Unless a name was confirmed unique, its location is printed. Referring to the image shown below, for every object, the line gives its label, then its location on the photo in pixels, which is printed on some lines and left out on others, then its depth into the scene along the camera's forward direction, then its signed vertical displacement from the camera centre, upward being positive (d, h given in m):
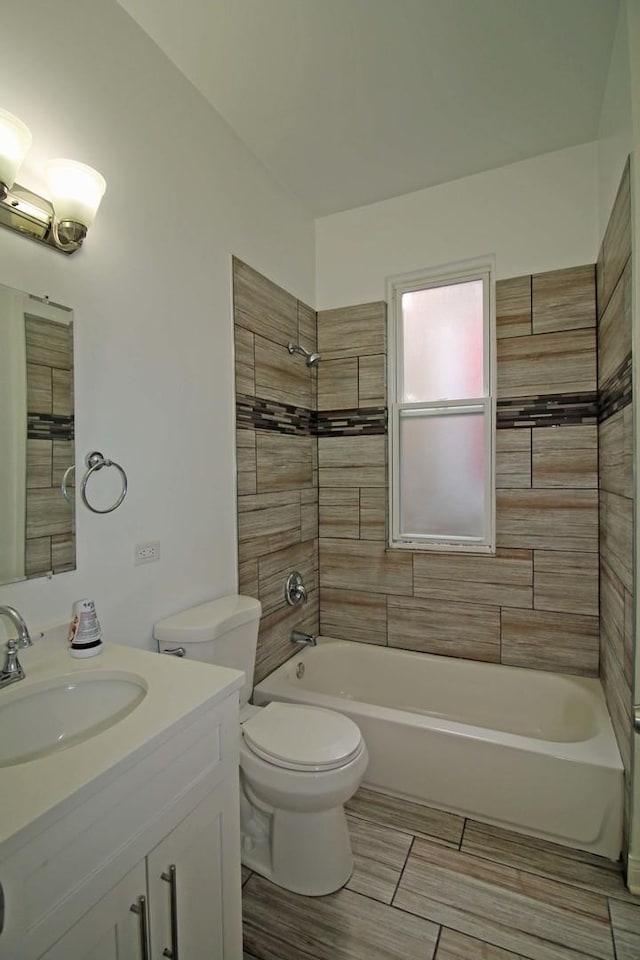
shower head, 2.56 +0.69
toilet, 1.50 -0.99
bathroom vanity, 0.70 -0.62
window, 2.47 +0.36
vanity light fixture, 1.16 +0.72
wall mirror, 1.18 +0.12
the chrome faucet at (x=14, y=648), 1.07 -0.40
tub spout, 2.48 -0.88
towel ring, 1.37 +0.04
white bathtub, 1.67 -1.13
